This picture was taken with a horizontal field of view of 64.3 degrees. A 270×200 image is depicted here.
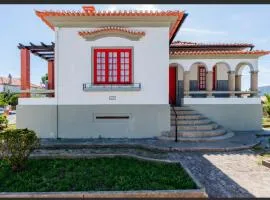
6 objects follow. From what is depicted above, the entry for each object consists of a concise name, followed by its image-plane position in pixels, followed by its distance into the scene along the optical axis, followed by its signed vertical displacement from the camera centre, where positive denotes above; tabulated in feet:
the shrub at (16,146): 19.15 -4.54
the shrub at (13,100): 101.15 -1.87
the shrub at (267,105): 56.18 -2.17
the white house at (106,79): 32.60 +2.71
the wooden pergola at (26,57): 35.94 +6.57
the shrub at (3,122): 43.12 -5.34
